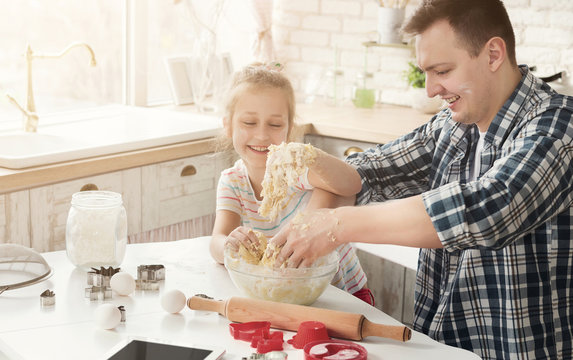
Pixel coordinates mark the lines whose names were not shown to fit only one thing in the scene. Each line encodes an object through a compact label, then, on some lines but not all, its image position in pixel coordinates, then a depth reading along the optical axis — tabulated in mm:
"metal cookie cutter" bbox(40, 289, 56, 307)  1480
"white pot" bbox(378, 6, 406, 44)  3633
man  1467
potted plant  3553
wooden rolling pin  1357
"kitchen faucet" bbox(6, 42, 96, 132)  2918
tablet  1244
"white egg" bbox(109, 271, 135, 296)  1536
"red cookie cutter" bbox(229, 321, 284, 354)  1315
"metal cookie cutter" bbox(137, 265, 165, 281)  1607
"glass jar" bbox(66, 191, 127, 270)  1693
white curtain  3850
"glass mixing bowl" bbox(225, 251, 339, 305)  1500
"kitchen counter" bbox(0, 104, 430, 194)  2363
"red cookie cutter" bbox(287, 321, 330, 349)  1336
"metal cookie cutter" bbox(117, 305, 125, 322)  1412
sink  2512
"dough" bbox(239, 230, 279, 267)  1576
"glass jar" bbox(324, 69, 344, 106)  3879
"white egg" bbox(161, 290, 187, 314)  1446
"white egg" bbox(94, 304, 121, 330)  1364
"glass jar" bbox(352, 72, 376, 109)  3764
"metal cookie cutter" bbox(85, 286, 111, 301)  1530
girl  2012
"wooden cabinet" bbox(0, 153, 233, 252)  2371
